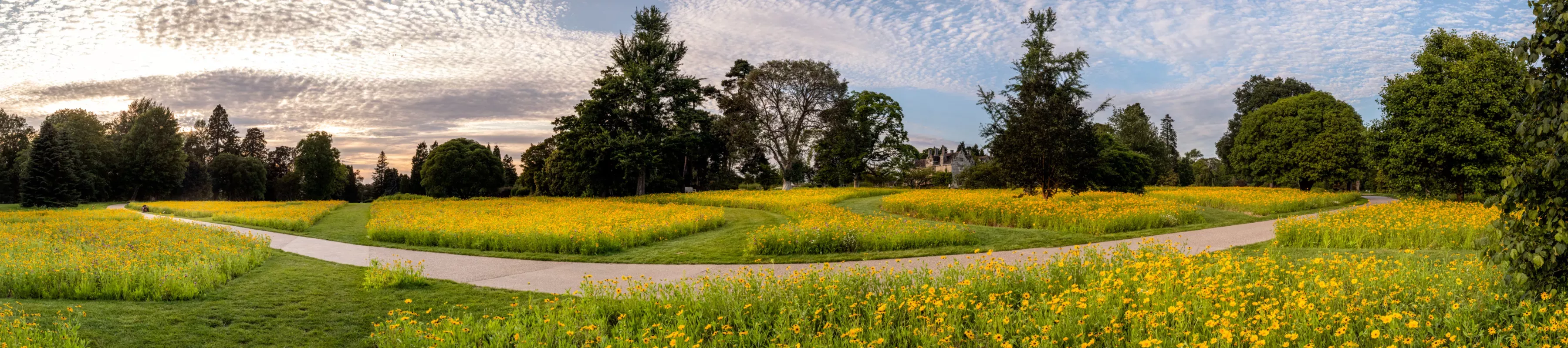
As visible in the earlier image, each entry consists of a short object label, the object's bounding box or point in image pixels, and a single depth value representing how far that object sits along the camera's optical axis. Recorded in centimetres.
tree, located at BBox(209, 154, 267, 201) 5628
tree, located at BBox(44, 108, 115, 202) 4097
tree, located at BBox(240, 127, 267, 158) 6838
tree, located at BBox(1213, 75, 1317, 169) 5066
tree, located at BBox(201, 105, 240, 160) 6400
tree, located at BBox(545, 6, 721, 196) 3819
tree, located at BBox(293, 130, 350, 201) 5991
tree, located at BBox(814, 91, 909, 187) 4072
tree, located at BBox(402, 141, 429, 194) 7225
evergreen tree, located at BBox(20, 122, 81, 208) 3362
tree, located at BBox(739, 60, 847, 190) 3997
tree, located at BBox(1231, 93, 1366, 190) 3594
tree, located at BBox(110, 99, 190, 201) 4809
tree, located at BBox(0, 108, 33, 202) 4400
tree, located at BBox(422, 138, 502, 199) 5281
